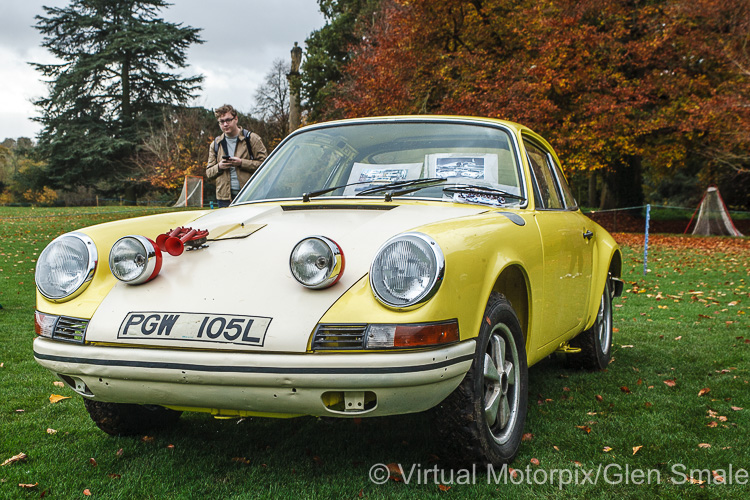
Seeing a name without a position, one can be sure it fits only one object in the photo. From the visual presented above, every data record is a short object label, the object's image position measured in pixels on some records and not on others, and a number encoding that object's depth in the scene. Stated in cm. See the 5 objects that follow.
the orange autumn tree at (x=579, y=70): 1917
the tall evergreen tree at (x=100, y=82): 4169
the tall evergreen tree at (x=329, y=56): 3428
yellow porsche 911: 235
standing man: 614
